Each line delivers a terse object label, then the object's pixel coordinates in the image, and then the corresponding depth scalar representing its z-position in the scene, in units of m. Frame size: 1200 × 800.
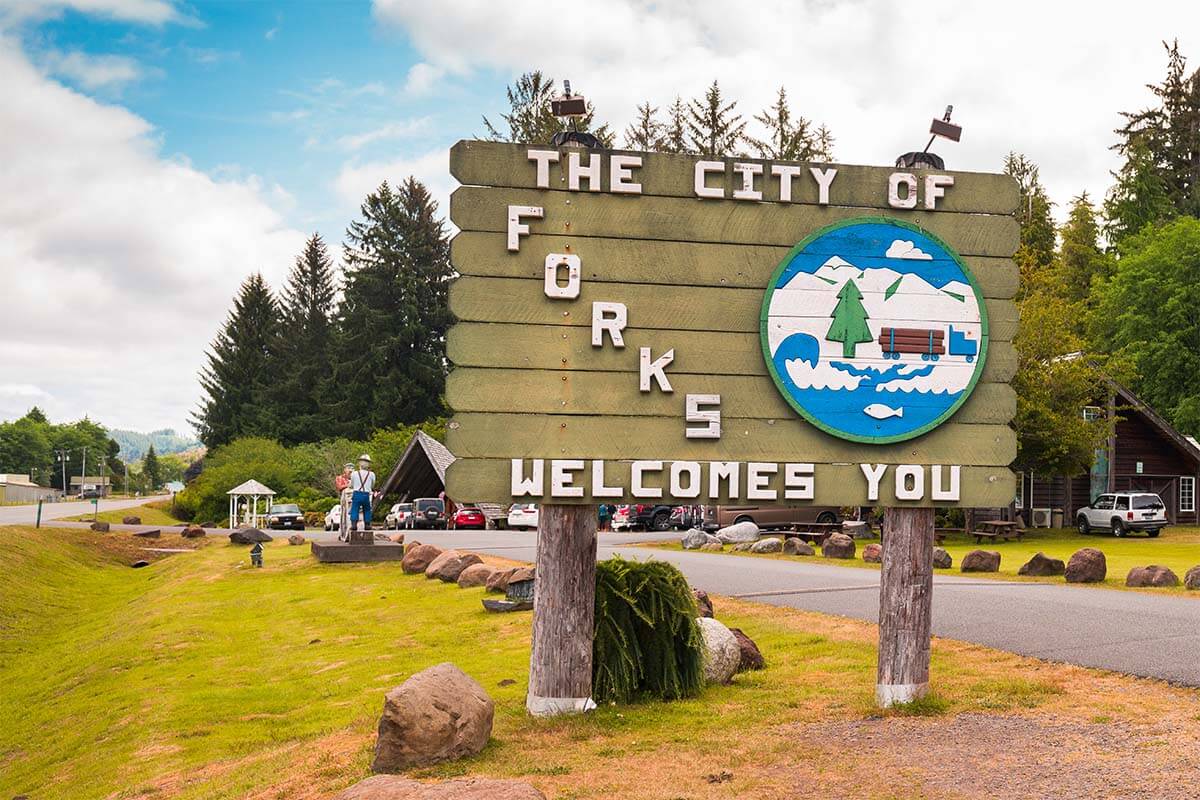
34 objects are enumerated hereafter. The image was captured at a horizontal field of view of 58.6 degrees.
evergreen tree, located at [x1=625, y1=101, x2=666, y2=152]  65.00
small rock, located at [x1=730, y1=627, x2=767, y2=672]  9.97
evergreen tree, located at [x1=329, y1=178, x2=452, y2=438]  70.31
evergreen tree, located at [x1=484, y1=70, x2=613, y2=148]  60.22
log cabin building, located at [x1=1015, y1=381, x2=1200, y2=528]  42.59
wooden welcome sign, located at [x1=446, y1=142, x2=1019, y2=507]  7.63
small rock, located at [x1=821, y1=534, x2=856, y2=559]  24.53
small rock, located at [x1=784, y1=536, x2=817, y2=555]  25.78
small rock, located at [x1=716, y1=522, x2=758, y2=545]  29.91
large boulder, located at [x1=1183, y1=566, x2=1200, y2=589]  15.98
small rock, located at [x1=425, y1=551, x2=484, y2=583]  17.86
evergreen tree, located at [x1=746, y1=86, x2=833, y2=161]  60.31
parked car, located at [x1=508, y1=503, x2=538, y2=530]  44.25
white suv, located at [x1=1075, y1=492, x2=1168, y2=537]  37.69
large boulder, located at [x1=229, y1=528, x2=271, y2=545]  31.78
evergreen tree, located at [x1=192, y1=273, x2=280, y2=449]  80.50
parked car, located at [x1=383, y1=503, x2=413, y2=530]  46.91
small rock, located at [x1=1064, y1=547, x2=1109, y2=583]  17.25
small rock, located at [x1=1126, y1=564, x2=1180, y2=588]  16.59
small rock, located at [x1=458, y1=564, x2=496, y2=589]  16.77
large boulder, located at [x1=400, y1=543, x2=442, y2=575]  19.67
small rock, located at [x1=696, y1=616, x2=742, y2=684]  9.42
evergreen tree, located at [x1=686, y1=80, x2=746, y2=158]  62.69
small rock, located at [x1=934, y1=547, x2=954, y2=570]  21.29
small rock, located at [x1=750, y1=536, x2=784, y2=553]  26.69
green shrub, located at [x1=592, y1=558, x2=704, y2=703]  8.67
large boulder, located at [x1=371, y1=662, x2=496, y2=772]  7.22
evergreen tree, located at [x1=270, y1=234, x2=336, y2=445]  74.75
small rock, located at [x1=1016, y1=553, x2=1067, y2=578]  18.77
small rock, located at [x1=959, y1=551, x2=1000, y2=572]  20.14
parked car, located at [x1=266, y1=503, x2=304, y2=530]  47.75
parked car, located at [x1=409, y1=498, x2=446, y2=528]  46.75
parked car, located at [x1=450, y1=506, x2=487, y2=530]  45.12
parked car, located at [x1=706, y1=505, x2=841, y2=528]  38.09
